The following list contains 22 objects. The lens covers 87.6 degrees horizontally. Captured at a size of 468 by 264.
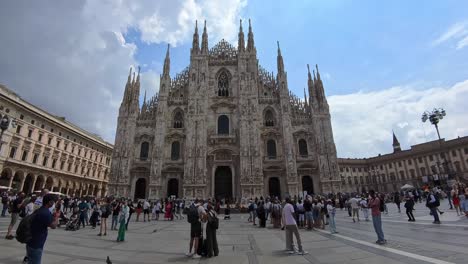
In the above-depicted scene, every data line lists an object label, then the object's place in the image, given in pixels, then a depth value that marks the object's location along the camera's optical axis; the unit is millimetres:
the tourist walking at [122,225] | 8469
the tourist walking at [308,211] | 11827
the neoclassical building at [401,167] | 48438
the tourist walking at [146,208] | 17095
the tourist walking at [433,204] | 10148
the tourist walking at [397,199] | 17391
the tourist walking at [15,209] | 8156
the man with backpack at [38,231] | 3724
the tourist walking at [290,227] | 6482
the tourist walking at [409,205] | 11639
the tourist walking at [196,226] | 6355
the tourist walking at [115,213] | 11664
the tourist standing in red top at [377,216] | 6992
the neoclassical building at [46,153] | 30422
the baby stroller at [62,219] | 13153
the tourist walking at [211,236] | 6324
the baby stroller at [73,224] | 11570
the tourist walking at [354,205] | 13523
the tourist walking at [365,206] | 13994
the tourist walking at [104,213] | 9735
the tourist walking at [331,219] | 9987
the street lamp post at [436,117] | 23139
